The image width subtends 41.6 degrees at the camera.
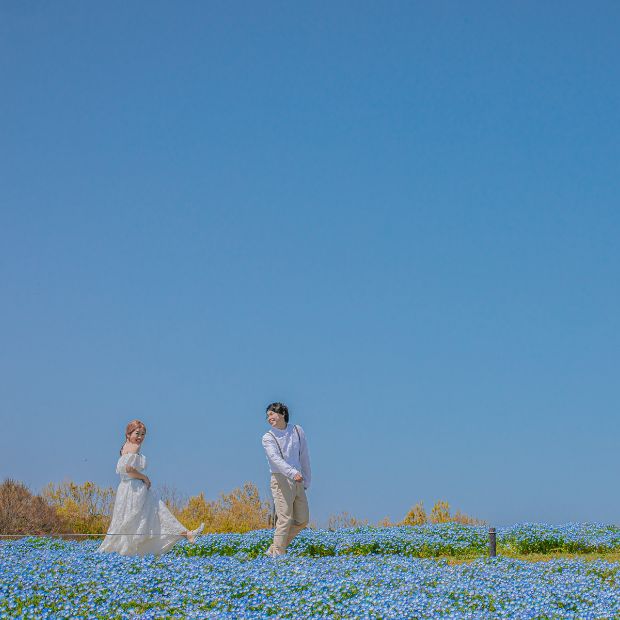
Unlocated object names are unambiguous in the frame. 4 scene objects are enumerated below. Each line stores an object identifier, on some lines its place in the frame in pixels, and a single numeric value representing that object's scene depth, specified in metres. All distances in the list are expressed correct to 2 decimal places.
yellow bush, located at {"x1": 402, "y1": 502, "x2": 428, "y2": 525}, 22.58
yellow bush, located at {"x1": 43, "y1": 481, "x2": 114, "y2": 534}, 21.92
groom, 12.57
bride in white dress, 12.39
